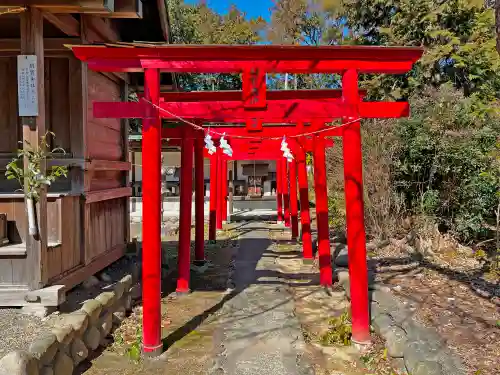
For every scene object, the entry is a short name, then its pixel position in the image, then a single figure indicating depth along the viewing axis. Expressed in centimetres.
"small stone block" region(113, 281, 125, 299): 547
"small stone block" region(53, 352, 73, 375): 362
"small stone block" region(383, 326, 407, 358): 411
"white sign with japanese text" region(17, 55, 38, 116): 447
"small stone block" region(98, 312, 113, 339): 479
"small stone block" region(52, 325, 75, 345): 380
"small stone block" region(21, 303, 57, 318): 440
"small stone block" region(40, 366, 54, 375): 334
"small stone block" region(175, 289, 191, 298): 681
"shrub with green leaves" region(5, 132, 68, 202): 447
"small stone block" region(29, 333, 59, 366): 336
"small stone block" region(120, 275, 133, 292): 589
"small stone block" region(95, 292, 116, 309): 495
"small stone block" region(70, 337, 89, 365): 405
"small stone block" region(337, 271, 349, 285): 698
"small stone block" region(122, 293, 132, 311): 583
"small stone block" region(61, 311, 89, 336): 414
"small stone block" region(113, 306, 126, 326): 533
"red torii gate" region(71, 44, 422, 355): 451
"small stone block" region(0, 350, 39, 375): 296
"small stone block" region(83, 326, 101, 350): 439
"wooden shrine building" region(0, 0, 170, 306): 453
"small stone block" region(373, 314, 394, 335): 462
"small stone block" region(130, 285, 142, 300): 624
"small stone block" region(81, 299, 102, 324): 453
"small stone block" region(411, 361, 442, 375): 345
